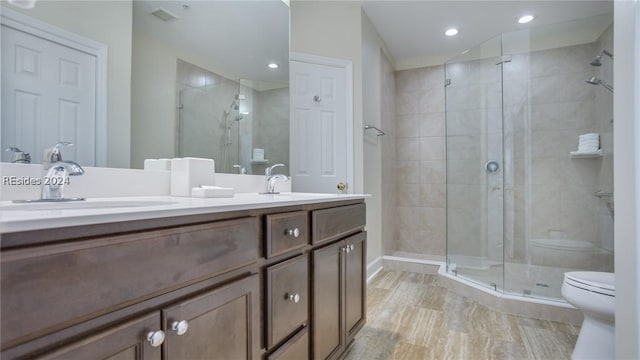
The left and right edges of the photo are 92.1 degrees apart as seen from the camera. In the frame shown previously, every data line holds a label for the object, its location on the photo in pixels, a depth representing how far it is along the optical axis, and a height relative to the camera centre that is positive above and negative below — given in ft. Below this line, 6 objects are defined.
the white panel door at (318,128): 8.08 +1.45
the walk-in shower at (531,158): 8.64 +0.74
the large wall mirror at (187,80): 3.62 +1.60
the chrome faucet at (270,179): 5.96 +0.03
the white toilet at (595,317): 4.98 -2.25
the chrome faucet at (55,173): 2.81 +0.06
